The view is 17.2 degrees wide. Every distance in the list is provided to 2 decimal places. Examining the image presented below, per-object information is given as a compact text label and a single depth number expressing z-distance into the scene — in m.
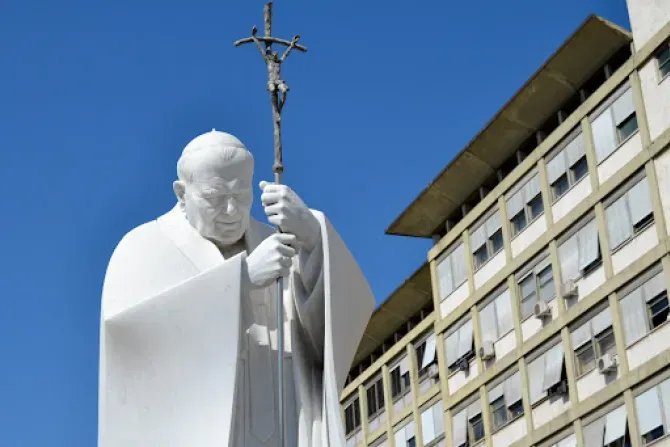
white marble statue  12.15
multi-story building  54.41
